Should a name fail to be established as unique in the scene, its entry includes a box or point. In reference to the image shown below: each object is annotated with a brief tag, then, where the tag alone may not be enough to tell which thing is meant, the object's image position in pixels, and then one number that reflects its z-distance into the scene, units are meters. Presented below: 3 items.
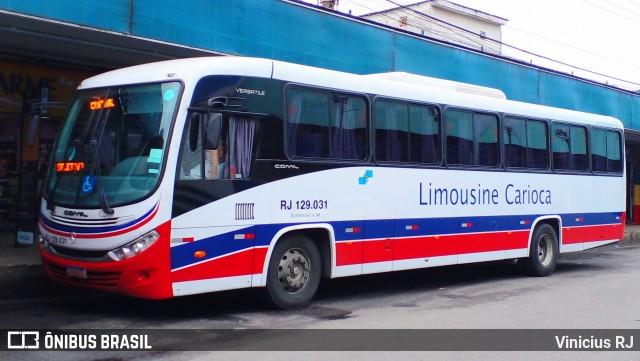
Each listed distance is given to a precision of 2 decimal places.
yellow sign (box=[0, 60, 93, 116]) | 14.28
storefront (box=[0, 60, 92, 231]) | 14.37
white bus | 8.61
